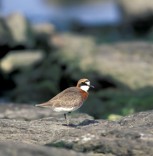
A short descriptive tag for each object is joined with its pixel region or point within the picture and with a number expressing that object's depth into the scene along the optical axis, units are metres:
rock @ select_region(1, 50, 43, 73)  35.81
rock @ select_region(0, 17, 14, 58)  33.75
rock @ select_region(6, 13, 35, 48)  37.56
